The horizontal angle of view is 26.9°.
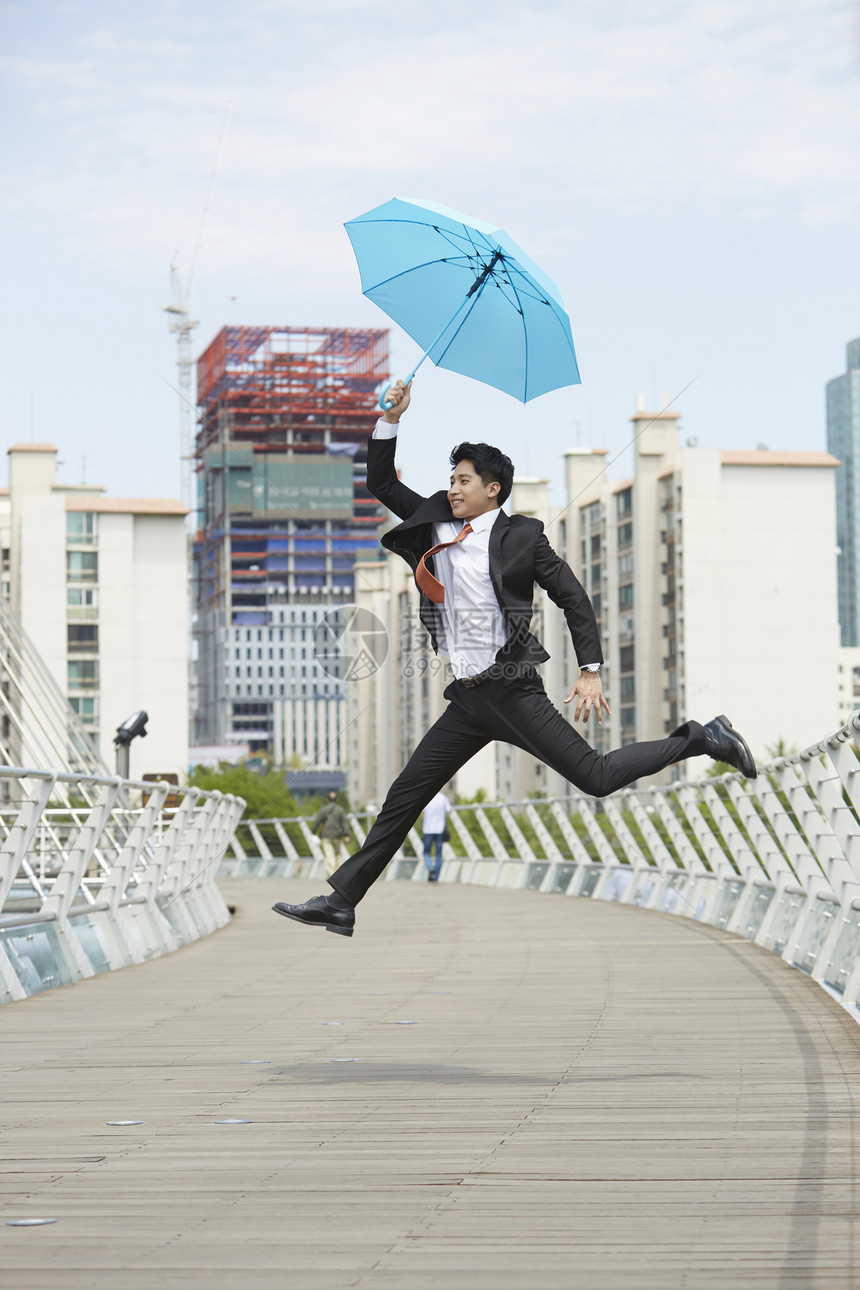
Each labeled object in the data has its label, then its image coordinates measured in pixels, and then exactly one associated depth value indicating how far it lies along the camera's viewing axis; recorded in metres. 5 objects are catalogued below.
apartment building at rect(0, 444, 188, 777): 92.12
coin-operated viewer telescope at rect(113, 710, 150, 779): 21.55
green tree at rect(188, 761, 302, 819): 70.00
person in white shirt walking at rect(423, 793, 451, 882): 26.20
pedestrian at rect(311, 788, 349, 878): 26.80
